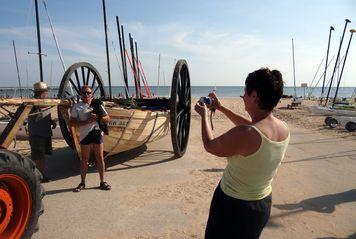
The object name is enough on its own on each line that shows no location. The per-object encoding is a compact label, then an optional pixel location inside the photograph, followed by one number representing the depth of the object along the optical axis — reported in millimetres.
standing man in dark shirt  6711
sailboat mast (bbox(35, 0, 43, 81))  17266
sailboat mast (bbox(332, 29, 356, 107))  26406
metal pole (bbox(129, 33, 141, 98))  17188
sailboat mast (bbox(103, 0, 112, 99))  15783
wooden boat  7277
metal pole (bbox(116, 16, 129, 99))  16606
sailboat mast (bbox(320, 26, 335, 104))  33594
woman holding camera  2156
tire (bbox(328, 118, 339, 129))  16208
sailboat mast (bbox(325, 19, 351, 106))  29422
